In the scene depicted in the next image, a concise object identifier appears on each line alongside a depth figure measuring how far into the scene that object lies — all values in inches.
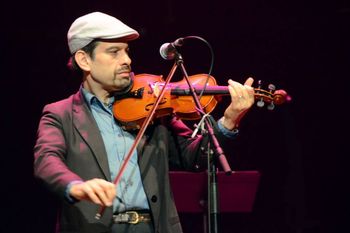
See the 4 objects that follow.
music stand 306.7
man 199.3
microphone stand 184.3
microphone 209.8
